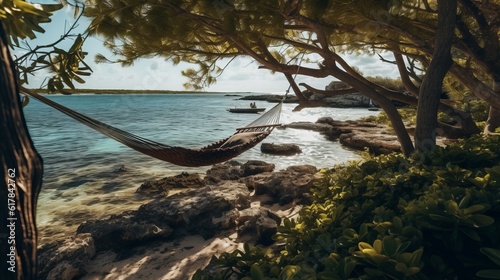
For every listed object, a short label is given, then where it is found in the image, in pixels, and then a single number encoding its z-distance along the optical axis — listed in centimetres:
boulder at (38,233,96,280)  300
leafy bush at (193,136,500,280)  92
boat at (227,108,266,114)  3046
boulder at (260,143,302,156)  1077
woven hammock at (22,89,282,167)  188
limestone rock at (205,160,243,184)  694
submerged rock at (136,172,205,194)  643
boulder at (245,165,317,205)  497
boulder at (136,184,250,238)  404
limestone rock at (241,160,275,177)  746
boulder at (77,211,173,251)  366
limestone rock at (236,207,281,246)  352
